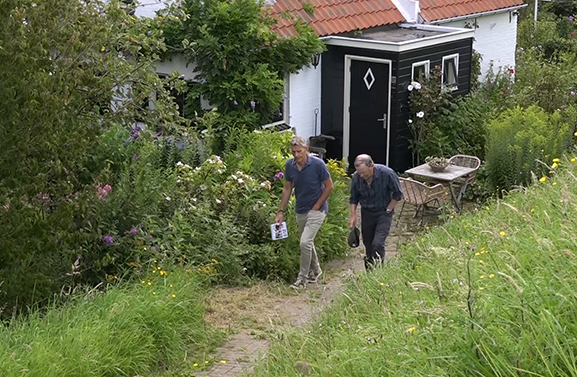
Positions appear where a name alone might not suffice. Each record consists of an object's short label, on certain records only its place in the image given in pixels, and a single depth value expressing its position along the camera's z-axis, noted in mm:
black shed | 16609
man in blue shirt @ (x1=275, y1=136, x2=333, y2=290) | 10680
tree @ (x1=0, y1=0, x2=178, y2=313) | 8258
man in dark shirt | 10180
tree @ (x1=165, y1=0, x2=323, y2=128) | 14758
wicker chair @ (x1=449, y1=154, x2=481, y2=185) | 15055
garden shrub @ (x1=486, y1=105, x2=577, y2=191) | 14625
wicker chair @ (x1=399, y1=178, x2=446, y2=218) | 13711
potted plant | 14515
